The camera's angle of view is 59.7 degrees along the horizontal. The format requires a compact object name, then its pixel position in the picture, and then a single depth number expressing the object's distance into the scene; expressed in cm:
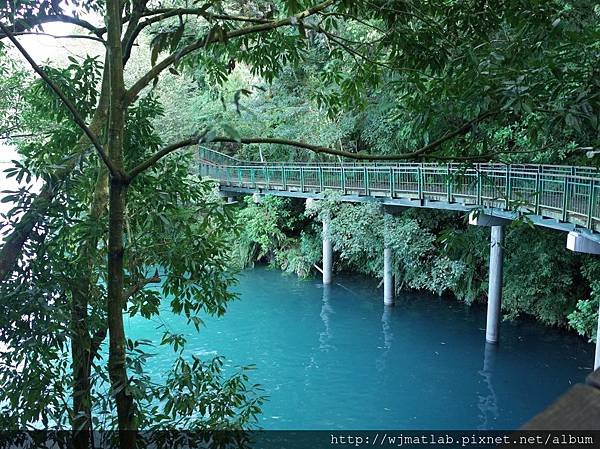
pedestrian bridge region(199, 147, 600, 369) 706
